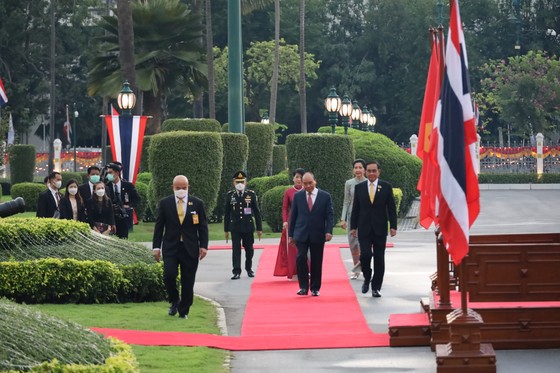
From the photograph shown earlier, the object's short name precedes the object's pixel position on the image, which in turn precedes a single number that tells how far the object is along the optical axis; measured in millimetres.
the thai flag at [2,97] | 37875
